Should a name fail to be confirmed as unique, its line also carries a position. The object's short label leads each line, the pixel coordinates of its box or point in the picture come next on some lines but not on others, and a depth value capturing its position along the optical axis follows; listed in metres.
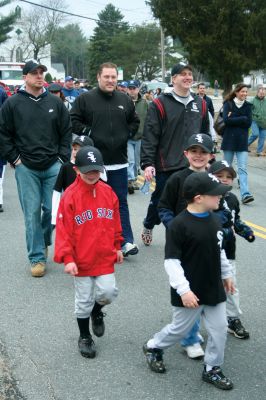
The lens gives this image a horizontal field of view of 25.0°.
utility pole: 37.88
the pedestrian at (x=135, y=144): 10.65
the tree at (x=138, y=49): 73.88
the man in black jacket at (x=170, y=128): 5.51
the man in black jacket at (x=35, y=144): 5.86
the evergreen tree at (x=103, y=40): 78.00
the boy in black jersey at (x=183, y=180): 4.20
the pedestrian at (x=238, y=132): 9.53
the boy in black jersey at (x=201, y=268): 3.50
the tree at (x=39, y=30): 84.25
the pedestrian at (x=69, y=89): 13.85
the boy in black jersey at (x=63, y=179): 5.35
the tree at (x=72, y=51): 116.47
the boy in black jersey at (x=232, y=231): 4.35
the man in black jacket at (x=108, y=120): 6.10
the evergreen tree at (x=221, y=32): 19.41
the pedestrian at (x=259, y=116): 13.83
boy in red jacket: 4.04
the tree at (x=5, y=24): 53.16
